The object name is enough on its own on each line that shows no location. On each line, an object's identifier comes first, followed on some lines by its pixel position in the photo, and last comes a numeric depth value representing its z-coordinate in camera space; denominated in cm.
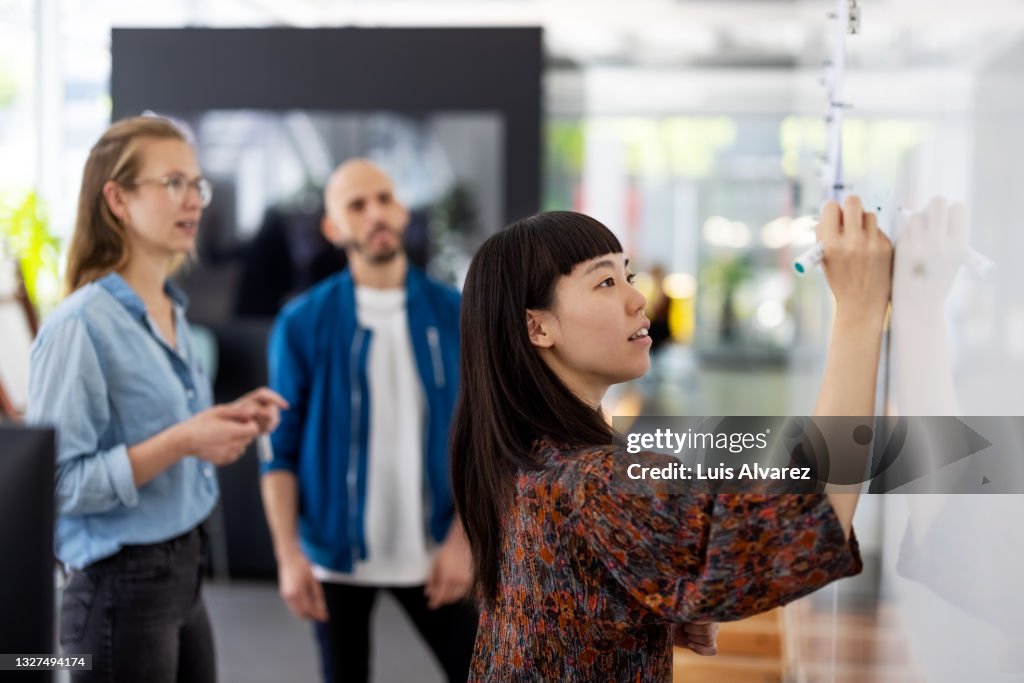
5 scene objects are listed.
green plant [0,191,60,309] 450
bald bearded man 268
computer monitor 130
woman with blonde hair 192
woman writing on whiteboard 109
